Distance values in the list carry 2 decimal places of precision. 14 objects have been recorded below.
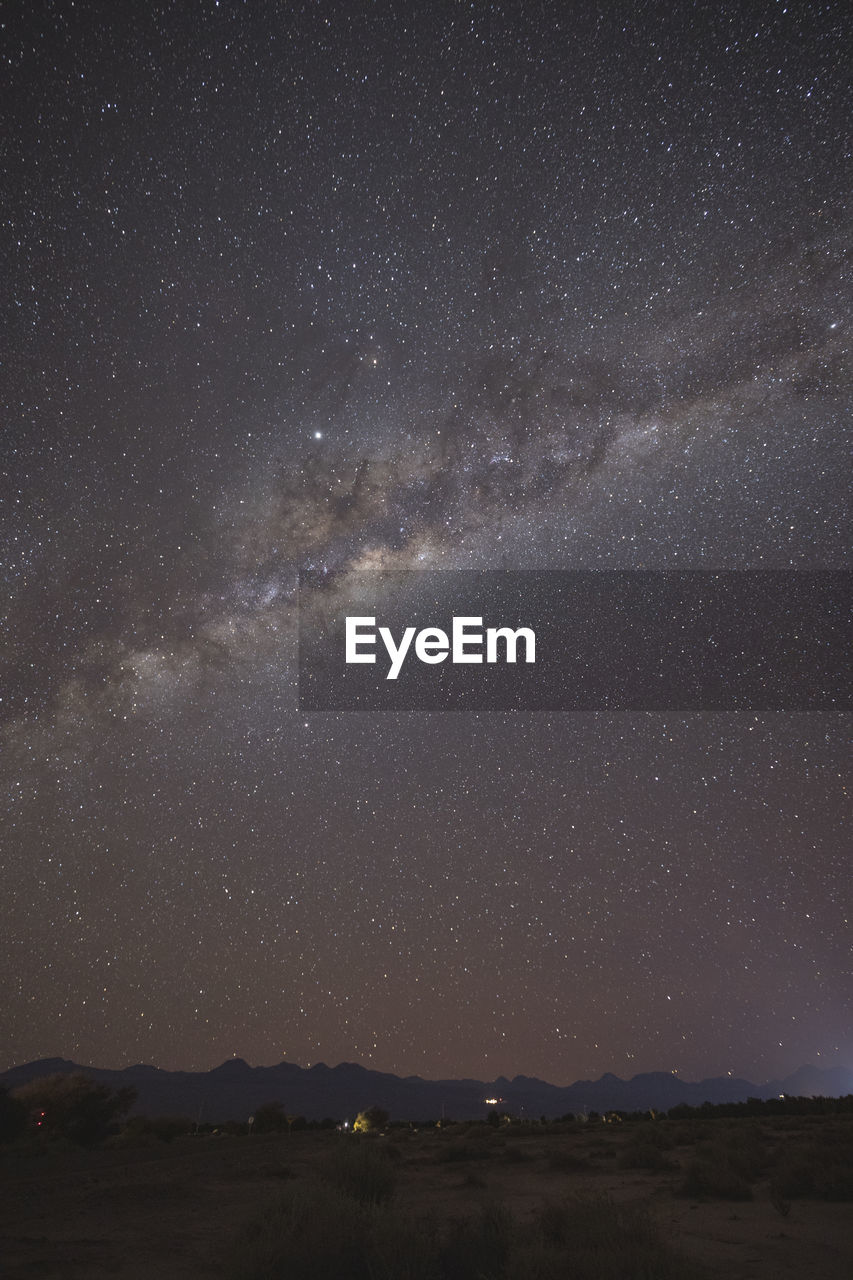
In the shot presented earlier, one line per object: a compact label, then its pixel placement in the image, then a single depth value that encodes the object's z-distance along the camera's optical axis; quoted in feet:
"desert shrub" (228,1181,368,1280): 23.31
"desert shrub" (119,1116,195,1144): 108.99
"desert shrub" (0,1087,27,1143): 94.99
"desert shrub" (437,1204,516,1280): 22.95
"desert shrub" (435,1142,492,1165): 63.72
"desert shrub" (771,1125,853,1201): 37.93
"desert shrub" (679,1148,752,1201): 40.19
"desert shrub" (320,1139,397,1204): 36.45
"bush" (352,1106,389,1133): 150.04
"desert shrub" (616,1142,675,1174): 53.06
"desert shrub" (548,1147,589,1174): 55.06
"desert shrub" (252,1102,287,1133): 134.39
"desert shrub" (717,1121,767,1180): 47.39
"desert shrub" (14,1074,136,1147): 108.27
